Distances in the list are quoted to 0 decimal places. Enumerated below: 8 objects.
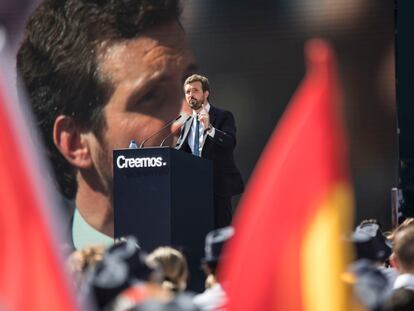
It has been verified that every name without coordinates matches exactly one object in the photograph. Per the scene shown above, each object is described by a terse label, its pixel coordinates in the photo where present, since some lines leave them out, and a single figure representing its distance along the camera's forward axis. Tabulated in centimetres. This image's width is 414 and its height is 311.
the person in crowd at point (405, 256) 1016
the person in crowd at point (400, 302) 850
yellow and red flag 759
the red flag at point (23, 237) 730
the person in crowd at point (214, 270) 1054
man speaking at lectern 1850
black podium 1681
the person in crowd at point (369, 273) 837
